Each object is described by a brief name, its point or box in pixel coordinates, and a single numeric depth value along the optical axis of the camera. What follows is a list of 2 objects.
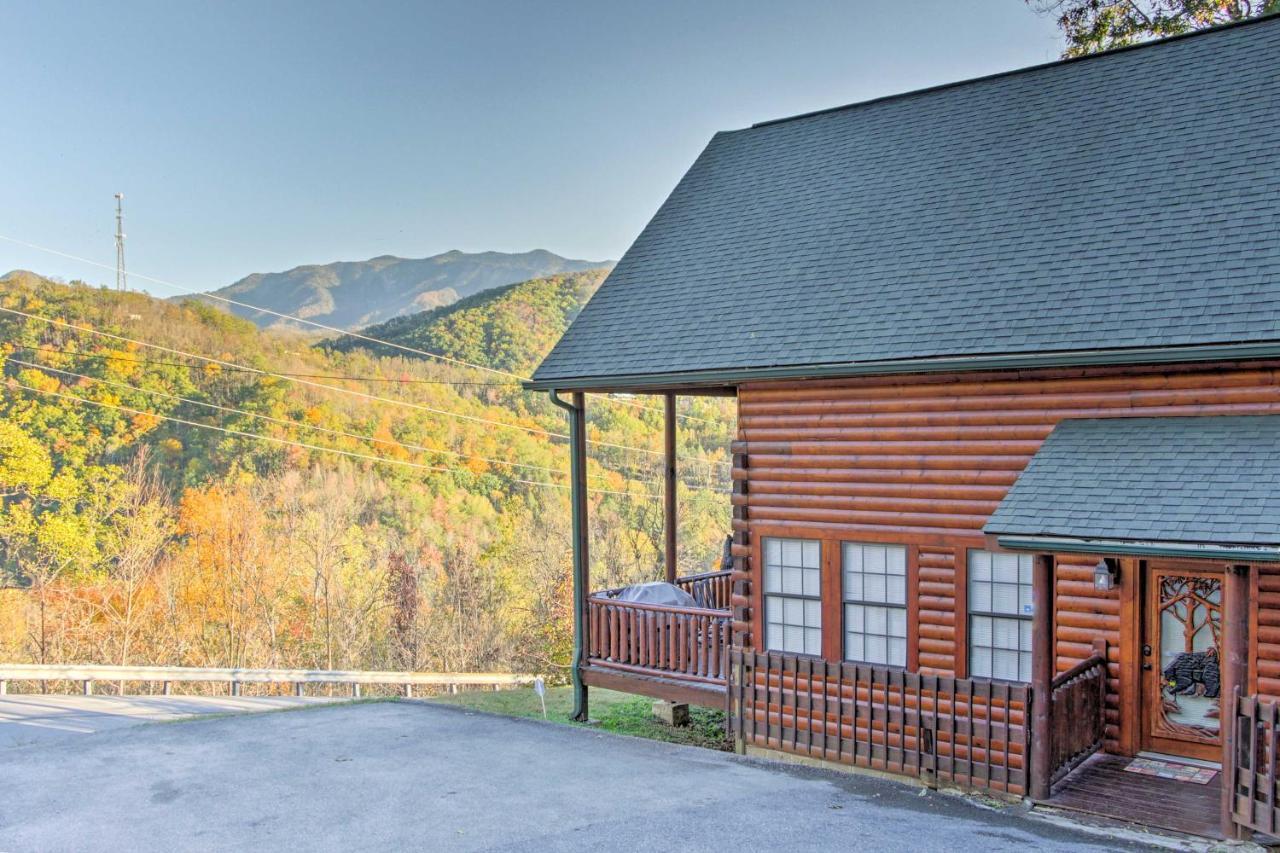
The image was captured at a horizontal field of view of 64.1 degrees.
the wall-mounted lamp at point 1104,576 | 9.06
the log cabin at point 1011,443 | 8.32
